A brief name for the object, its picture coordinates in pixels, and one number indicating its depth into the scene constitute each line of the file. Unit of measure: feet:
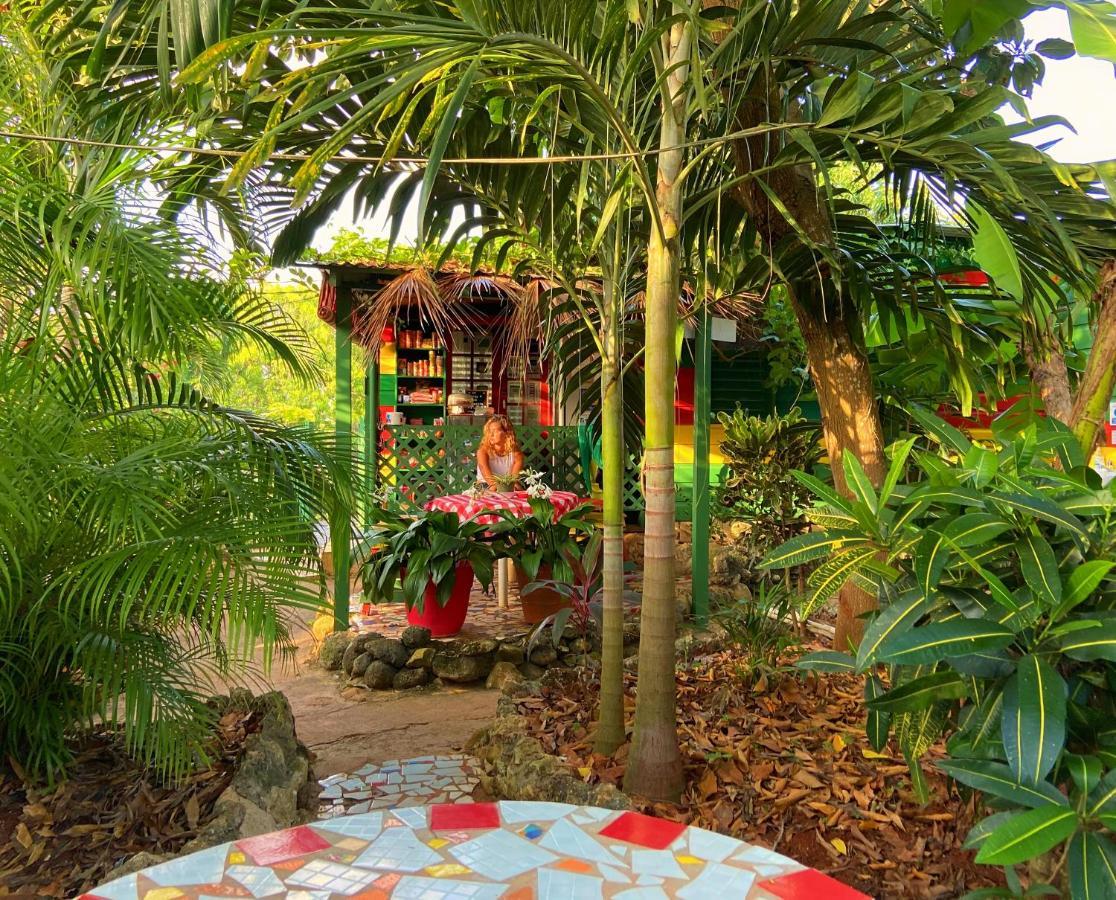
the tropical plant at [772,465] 16.80
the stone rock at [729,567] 22.48
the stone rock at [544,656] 16.21
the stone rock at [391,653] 16.07
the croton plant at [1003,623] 4.18
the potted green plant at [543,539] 16.70
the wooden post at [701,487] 17.76
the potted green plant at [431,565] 16.57
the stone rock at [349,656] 16.53
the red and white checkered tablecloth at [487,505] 17.80
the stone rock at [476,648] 16.03
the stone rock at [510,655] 16.20
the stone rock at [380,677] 15.69
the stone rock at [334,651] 17.03
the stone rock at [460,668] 15.84
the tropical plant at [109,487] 6.96
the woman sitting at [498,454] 20.54
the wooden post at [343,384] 17.45
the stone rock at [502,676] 15.53
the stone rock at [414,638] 16.48
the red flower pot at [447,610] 17.63
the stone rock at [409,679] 15.74
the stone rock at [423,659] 16.06
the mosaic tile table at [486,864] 3.79
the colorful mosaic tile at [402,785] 10.55
